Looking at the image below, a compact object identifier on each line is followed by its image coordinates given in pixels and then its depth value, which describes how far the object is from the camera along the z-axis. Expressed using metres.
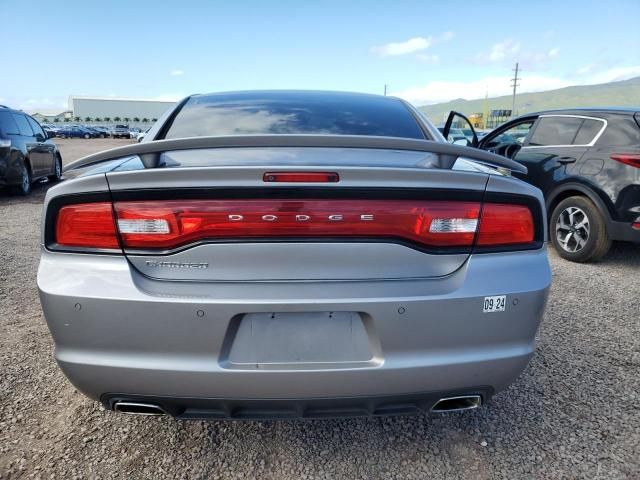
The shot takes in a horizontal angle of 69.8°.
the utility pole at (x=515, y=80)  80.50
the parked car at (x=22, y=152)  8.48
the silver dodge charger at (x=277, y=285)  1.55
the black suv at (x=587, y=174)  4.66
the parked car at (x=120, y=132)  56.75
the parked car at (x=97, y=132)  57.26
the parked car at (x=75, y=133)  56.25
